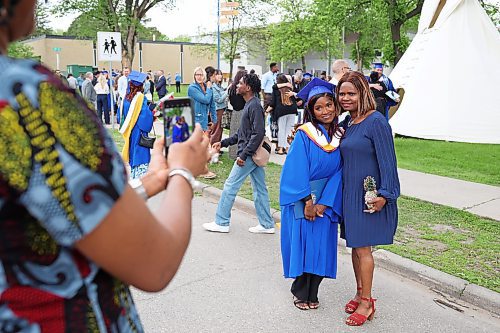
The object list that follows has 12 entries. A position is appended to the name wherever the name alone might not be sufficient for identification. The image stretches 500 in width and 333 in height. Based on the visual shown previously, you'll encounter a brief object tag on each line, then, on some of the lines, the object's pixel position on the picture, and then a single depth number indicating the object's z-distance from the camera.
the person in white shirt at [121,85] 17.38
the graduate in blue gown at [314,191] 4.01
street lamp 20.70
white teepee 11.41
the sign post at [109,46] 15.71
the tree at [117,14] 27.67
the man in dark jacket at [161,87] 19.88
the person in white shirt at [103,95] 18.86
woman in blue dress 3.74
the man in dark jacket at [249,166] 6.01
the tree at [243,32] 30.80
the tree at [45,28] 50.28
